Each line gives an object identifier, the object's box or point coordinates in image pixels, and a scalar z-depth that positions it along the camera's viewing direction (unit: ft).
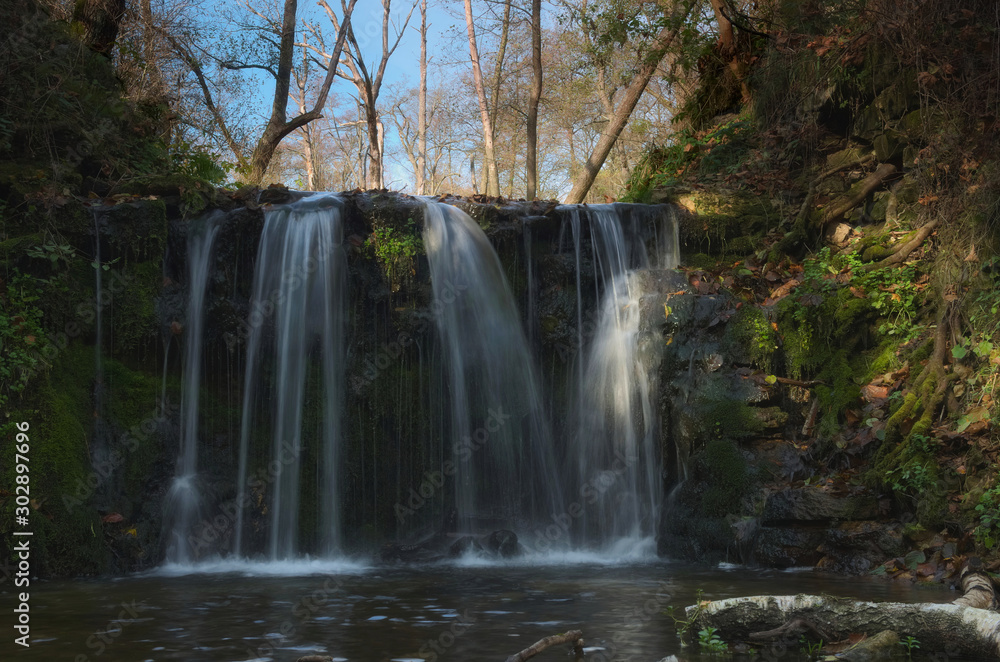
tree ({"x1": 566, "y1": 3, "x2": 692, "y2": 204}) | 48.08
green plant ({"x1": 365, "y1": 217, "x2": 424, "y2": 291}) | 33.50
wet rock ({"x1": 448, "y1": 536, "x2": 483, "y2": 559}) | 29.86
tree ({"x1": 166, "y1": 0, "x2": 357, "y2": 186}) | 51.21
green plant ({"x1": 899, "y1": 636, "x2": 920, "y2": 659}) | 15.47
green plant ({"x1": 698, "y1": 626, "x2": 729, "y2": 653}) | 16.06
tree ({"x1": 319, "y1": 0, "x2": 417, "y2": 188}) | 83.05
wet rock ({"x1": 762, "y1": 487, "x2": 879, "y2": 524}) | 25.86
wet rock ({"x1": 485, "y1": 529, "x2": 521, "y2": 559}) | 29.43
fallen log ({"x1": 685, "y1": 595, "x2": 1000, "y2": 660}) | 15.40
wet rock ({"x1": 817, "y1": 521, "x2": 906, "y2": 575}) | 24.60
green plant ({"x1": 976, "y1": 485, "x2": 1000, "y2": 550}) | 22.62
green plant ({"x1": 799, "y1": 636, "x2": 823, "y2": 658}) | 15.49
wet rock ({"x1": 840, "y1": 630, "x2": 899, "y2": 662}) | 15.15
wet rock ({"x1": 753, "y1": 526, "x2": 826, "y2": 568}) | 25.59
